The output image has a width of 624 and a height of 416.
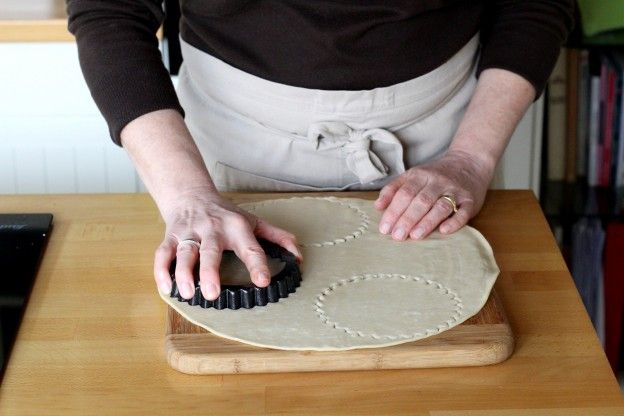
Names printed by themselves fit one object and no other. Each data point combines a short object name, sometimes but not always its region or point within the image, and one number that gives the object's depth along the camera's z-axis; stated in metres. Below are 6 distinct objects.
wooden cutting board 0.84
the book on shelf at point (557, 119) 1.97
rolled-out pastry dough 0.87
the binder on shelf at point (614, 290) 2.03
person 1.11
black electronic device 0.93
